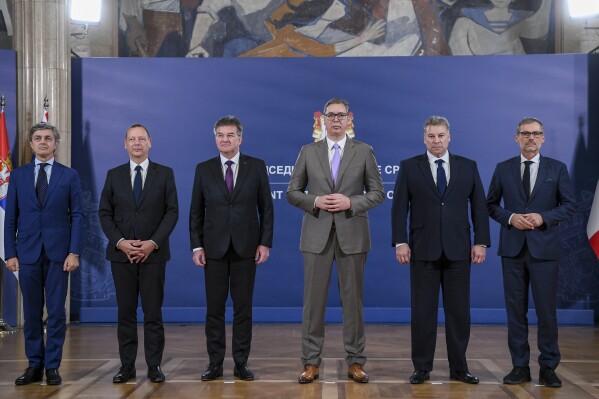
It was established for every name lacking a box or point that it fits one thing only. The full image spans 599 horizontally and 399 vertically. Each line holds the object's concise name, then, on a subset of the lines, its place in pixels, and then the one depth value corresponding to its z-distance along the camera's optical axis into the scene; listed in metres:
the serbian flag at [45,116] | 7.75
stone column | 7.99
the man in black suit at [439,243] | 4.97
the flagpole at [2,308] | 7.64
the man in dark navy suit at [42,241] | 5.01
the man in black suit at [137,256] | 5.05
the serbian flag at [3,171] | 7.47
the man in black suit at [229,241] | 5.10
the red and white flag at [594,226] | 7.64
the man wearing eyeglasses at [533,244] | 4.93
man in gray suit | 4.94
